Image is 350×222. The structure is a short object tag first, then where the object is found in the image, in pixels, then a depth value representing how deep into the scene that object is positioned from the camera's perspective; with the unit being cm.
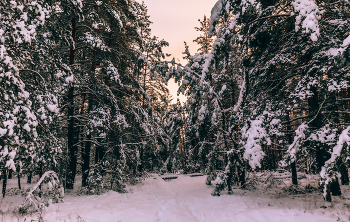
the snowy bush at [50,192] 541
